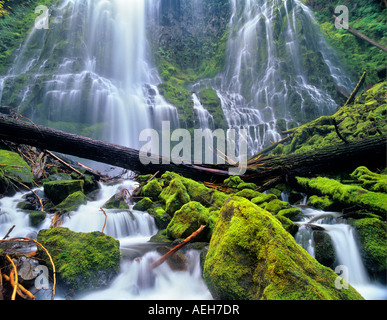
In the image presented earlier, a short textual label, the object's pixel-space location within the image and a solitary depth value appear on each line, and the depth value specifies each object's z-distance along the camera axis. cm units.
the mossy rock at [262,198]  419
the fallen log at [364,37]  1352
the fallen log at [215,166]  528
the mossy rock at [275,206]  385
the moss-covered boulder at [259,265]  155
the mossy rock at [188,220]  320
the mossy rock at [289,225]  313
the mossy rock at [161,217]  420
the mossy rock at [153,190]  532
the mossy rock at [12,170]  486
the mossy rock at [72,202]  444
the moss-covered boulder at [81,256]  238
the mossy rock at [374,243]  270
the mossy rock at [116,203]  501
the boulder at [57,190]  494
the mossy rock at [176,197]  409
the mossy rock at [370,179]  395
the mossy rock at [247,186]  526
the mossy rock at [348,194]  335
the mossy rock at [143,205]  476
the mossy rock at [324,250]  289
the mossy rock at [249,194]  447
